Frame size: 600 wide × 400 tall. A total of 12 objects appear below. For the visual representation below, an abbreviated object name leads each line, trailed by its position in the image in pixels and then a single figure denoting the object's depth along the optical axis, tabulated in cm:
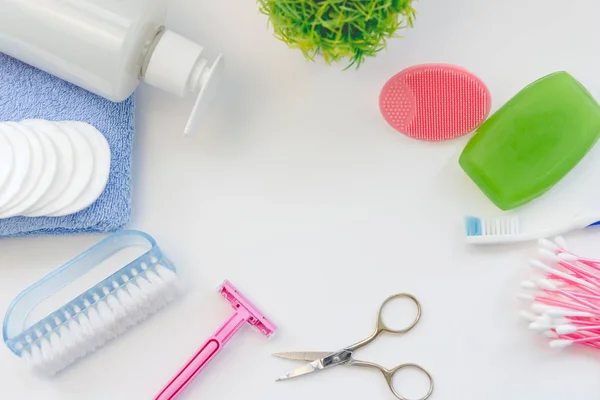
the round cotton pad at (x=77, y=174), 71
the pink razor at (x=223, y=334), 72
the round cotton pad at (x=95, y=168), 71
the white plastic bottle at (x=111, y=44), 69
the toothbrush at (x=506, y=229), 74
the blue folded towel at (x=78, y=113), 74
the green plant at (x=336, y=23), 61
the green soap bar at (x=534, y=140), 71
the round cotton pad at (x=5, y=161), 67
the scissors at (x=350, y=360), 73
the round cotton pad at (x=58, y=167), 70
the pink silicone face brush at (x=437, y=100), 75
